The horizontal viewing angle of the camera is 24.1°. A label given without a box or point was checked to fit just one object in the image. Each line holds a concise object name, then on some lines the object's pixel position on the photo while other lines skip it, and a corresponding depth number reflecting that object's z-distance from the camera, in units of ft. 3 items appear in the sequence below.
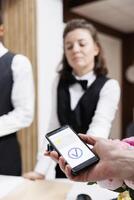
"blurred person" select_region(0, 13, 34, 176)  4.72
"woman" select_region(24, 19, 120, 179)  4.82
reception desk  3.57
